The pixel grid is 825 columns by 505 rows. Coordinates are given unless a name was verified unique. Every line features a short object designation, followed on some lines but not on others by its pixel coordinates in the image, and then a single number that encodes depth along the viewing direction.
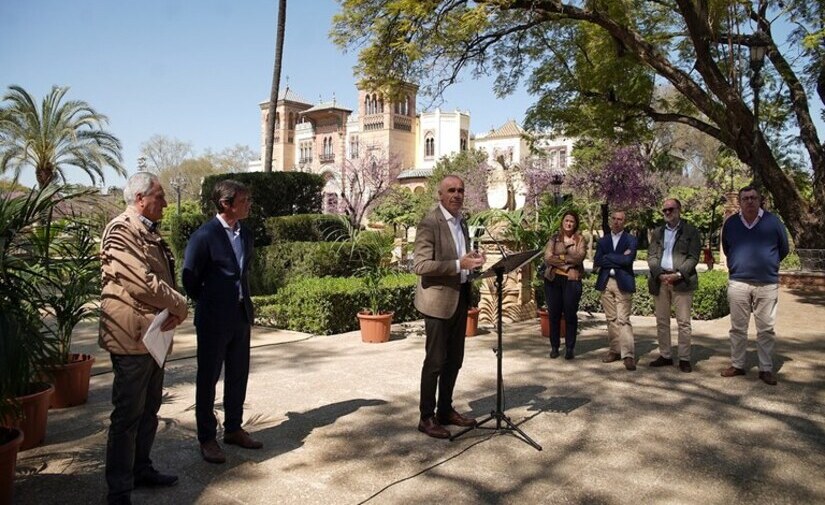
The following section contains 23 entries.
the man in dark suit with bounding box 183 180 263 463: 3.95
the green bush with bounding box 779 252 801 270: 21.52
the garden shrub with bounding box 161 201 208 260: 13.81
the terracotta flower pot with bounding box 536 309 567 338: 8.79
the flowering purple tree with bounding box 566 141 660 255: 28.17
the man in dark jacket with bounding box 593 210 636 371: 6.74
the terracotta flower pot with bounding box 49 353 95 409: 5.20
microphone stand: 4.34
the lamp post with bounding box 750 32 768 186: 11.97
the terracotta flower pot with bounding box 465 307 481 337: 8.88
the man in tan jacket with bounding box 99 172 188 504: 3.22
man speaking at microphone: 4.41
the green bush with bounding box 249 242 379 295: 12.04
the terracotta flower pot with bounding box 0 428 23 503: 3.16
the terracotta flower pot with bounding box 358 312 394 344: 8.44
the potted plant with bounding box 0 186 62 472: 3.14
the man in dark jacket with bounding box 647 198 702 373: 6.42
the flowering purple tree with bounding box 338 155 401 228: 48.12
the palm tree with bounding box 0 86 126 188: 24.67
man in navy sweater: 5.97
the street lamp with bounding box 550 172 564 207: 20.64
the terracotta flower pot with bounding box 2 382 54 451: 4.09
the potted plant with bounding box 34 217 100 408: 4.56
